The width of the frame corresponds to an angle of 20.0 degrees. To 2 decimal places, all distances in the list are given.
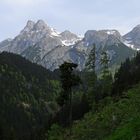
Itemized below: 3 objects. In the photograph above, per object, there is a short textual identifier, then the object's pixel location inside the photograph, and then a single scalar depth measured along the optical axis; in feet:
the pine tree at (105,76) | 337.19
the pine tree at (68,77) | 231.09
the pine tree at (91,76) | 338.75
